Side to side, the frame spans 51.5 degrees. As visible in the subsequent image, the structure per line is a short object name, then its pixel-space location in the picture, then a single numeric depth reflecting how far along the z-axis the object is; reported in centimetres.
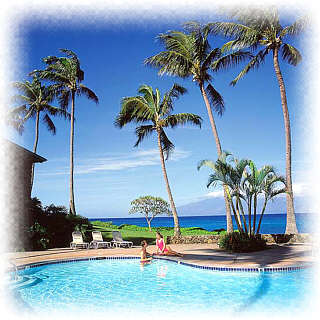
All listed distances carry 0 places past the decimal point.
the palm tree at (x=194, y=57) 1951
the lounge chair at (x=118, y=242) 1717
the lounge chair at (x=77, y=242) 1678
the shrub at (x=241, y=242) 1408
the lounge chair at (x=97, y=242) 1692
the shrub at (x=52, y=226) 1612
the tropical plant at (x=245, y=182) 1452
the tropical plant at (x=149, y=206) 3497
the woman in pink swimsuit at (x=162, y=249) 1345
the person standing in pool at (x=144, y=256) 1289
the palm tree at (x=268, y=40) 1717
